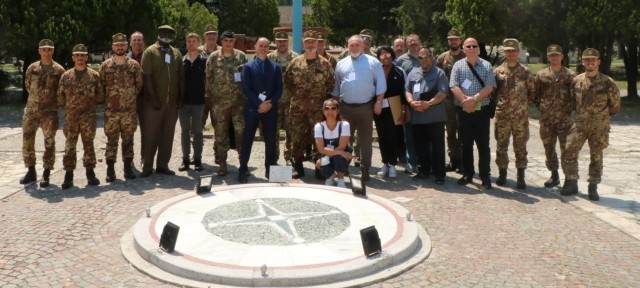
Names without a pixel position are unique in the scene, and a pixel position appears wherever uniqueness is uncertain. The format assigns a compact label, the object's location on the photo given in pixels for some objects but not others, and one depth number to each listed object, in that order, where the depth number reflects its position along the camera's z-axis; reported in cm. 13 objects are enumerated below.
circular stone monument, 493
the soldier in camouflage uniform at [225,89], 861
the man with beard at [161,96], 851
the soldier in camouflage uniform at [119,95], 822
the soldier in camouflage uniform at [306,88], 839
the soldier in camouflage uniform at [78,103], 798
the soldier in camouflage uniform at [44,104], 804
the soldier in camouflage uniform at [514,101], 815
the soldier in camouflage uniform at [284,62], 911
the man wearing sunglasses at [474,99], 806
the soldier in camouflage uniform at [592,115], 763
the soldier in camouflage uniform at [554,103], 814
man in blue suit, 827
